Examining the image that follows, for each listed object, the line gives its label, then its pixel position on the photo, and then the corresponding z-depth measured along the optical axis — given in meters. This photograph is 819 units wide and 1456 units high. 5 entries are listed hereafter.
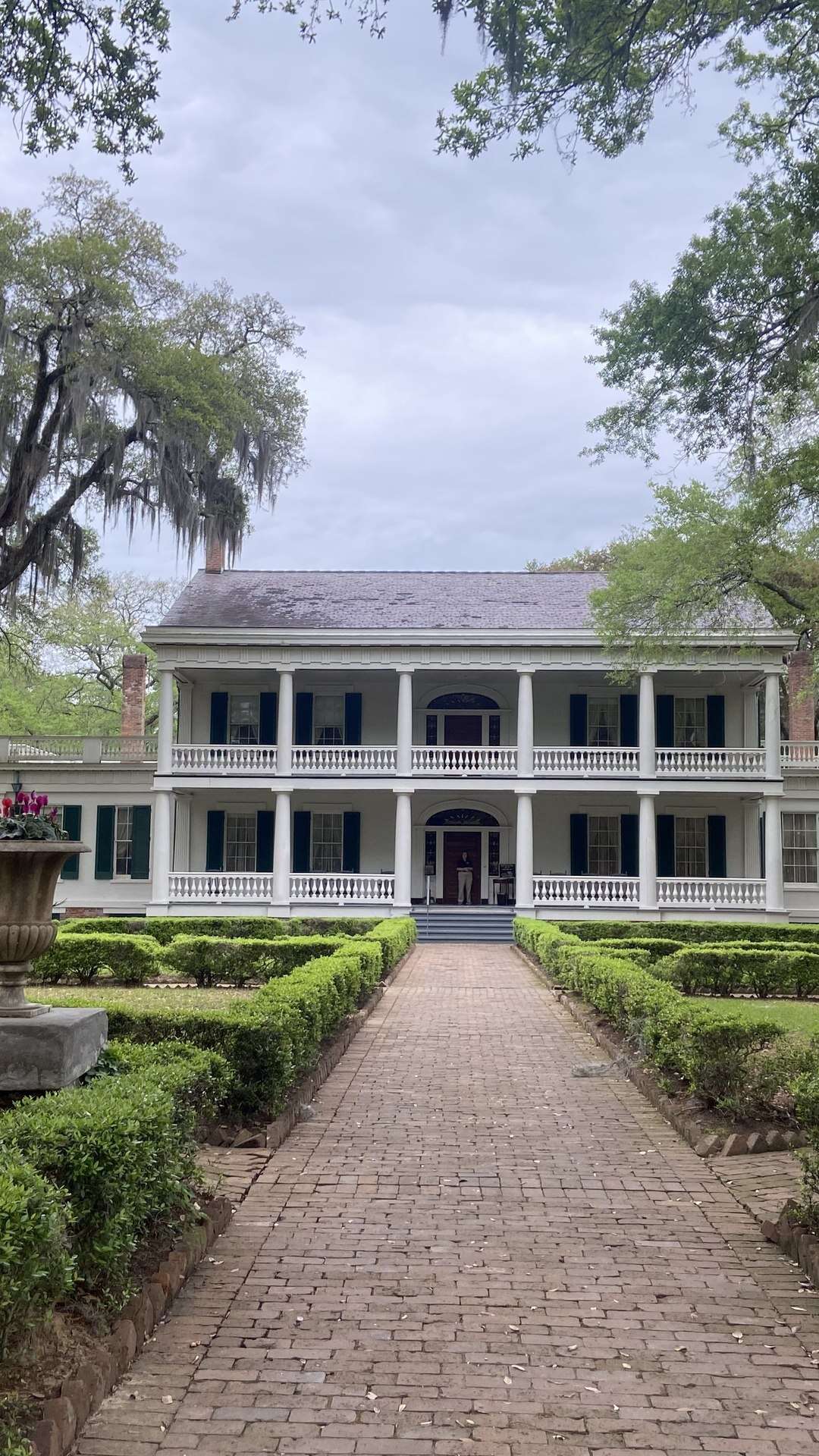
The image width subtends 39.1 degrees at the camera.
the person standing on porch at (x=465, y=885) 28.11
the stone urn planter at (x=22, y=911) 5.93
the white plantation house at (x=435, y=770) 25.45
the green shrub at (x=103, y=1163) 4.05
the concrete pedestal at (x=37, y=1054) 5.62
